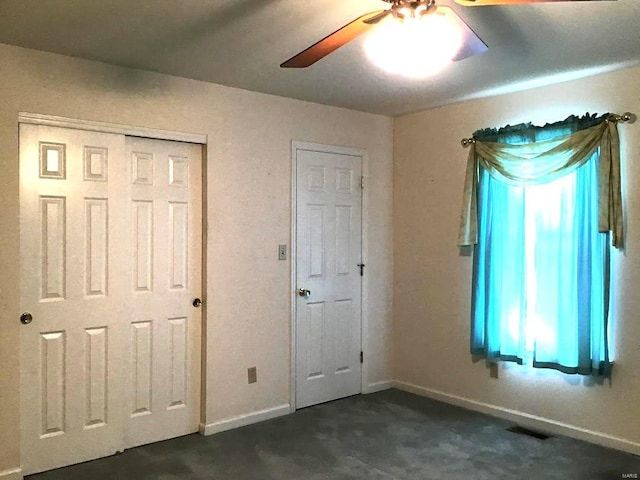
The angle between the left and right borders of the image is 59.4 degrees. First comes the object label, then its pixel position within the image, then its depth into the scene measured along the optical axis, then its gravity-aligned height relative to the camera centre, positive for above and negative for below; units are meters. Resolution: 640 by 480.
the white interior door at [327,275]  4.29 -0.30
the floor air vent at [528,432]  3.71 -1.31
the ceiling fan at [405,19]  2.04 +0.81
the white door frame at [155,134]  3.12 +0.63
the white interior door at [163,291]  3.54 -0.36
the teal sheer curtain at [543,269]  3.49 -0.20
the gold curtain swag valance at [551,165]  3.41 +0.49
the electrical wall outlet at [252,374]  3.98 -0.98
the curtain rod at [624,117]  3.40 +0.74
